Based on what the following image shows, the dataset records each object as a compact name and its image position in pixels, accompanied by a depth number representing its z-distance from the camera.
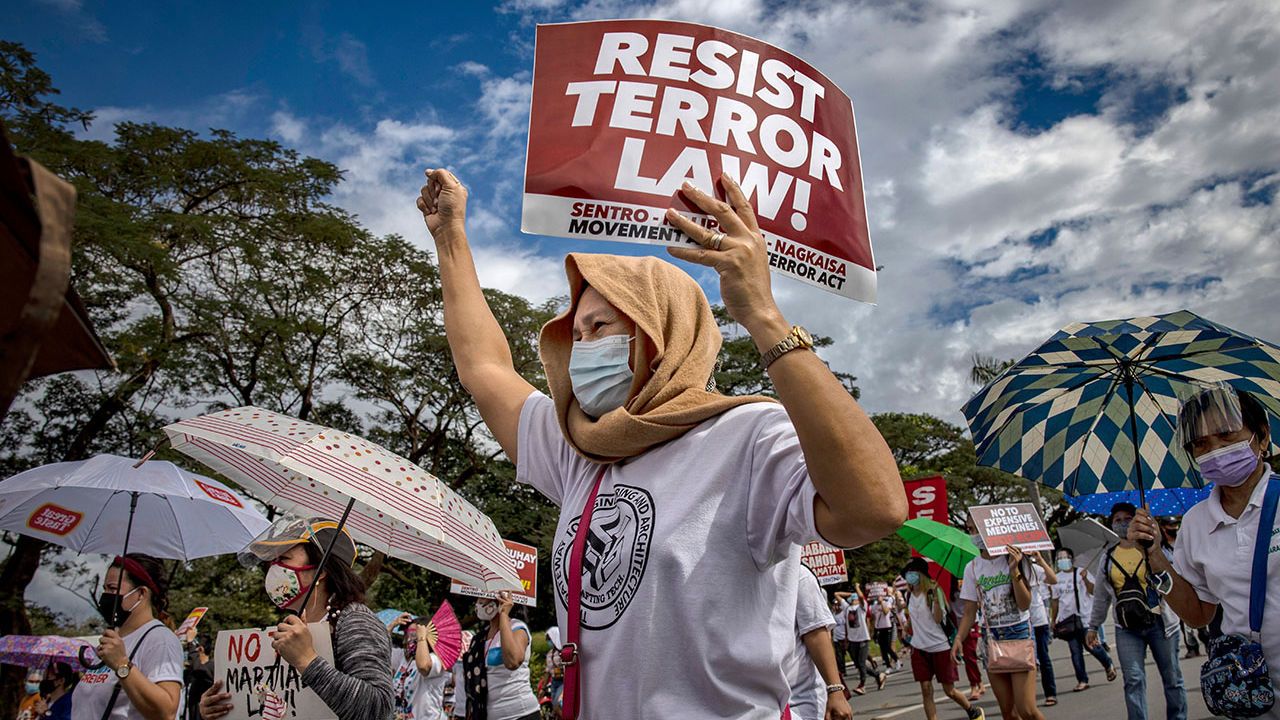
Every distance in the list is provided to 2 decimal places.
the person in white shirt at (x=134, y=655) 4.40
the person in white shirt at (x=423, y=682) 8.36
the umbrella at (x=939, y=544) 9.43
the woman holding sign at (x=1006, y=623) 7.38
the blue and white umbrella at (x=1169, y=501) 5.96
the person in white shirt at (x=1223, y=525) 3.49
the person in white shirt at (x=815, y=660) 5.17
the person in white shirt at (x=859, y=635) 16.69
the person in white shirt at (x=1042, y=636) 10.37
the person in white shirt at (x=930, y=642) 9.92
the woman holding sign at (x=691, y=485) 1.48
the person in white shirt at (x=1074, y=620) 11.63
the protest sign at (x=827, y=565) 9.92
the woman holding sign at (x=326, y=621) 3.40
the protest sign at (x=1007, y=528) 8.07
